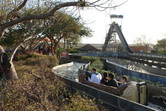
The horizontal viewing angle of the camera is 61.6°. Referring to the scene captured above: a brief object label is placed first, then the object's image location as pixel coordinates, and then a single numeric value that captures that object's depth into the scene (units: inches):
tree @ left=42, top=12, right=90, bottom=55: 732.0
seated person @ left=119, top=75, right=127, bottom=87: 210.7
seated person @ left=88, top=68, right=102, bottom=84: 249.1
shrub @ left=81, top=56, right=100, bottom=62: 828.4
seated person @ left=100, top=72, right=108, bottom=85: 236.4
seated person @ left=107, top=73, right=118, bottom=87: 221.1
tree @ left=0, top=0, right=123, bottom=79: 223.0
